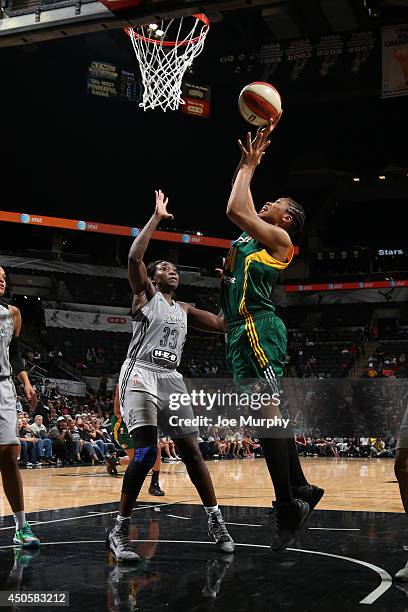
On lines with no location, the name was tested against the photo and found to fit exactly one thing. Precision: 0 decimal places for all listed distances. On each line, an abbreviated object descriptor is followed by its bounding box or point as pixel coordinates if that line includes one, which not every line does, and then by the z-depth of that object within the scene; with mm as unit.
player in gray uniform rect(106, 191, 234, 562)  4469
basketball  4305
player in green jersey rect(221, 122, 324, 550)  3943
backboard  6676
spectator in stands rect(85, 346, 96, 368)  26938
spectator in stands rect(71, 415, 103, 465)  15828
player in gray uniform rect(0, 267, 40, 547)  4727
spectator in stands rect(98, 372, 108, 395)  24281
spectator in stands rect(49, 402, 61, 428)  16569
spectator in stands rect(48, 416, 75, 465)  15195
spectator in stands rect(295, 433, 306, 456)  21547
